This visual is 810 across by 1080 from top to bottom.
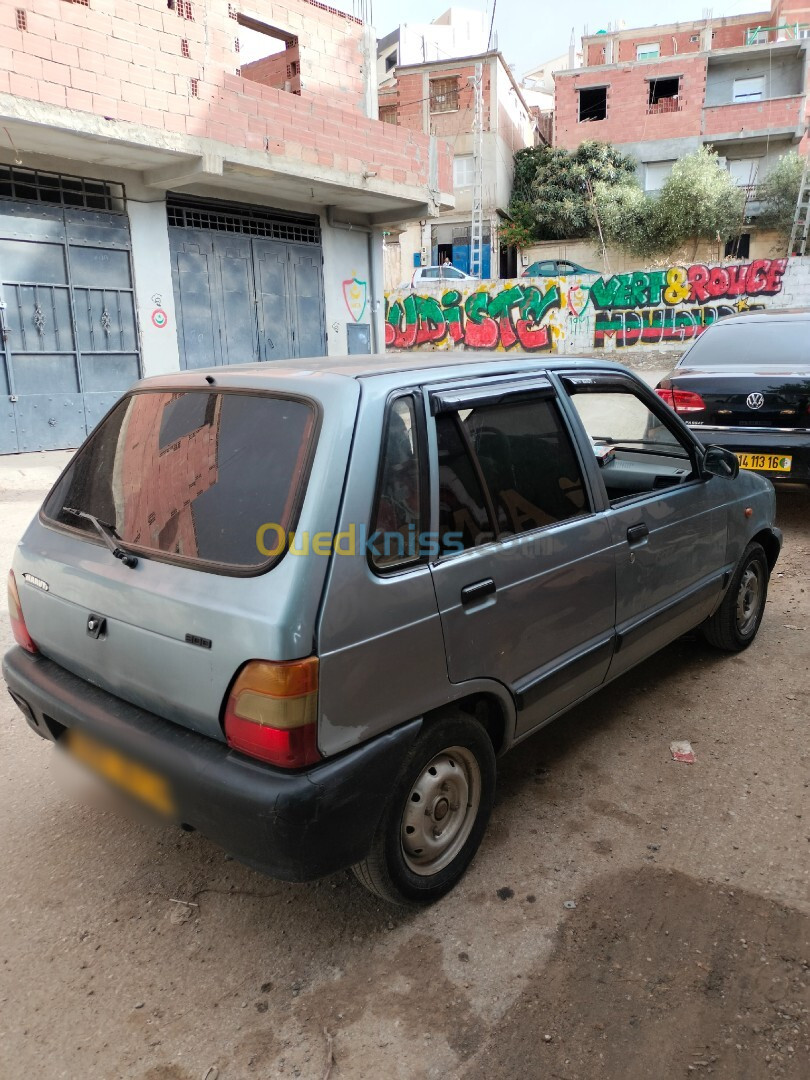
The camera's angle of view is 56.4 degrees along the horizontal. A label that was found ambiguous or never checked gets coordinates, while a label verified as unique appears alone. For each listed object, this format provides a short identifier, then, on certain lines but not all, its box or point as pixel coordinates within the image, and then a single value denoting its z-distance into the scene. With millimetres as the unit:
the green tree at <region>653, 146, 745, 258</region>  27844
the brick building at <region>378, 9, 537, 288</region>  30750
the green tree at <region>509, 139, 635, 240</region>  30469
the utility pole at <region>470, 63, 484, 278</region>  30359
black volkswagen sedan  5816
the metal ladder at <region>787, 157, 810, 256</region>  27328
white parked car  23938
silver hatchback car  1885
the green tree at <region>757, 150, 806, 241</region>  28281
